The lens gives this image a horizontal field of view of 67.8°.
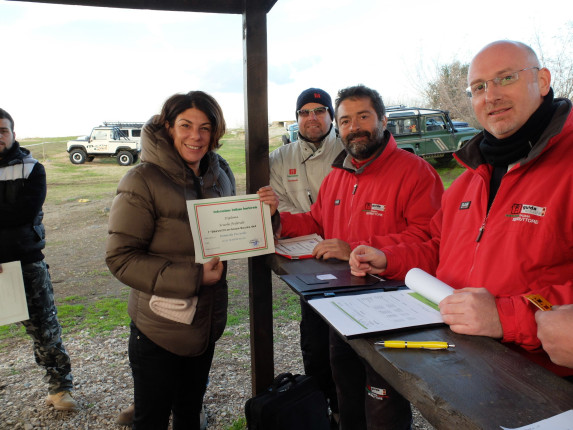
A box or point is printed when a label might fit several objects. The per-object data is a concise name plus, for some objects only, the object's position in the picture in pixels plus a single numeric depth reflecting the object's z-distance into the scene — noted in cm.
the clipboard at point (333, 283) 160
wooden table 88
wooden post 247
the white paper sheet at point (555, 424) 83
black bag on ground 236
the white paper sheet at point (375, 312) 123
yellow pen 115
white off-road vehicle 2109
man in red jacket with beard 220
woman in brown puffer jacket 195
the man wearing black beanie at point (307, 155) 338
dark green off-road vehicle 1538
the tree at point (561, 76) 1056
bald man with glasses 122
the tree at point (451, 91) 1717
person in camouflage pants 283
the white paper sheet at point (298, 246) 225
